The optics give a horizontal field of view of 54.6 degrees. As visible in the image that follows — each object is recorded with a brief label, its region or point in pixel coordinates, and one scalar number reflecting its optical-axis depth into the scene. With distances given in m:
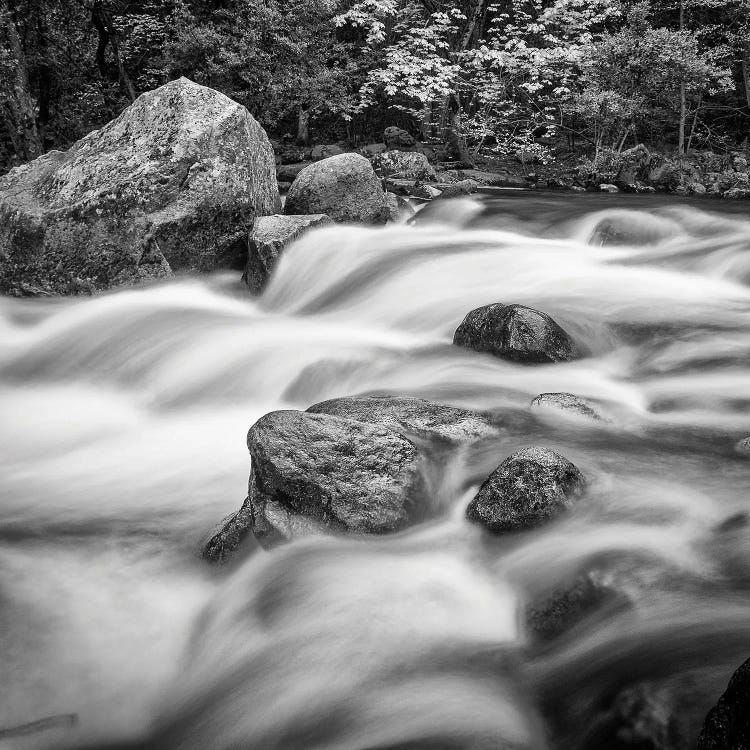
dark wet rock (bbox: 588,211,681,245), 9.37
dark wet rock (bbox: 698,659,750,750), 1.54
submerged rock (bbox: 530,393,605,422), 4.48
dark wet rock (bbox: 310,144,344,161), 18.20
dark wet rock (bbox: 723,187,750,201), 12.52
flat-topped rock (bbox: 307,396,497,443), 4.04
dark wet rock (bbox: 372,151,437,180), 15.60
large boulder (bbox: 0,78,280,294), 8.34
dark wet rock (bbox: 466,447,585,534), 3.29
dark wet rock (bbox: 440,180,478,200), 12.49
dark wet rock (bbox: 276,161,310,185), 16.39
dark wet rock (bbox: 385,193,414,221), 10.64
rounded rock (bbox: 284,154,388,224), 10.01
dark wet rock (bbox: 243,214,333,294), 8.50
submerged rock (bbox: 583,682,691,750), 1.85
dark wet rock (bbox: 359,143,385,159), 17.77
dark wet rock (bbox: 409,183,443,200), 13.04
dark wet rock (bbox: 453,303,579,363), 5.32
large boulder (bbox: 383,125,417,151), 19.27
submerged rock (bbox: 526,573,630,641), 2.70
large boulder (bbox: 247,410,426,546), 3.40
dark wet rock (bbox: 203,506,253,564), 3.55
